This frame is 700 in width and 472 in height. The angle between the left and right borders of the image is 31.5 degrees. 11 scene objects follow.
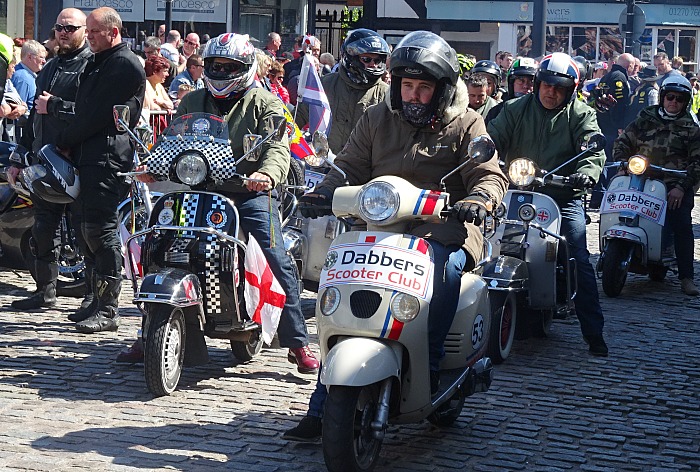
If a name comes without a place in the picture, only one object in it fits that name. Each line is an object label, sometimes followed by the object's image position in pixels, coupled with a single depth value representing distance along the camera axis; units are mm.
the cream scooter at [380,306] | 5039
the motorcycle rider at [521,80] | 10625
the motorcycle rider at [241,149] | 6977
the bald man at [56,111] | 8055
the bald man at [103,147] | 7910
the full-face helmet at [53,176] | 8000
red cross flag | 6805
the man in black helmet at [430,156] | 5477
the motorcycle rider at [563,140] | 8227
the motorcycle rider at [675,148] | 10547
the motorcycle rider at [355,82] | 9375
